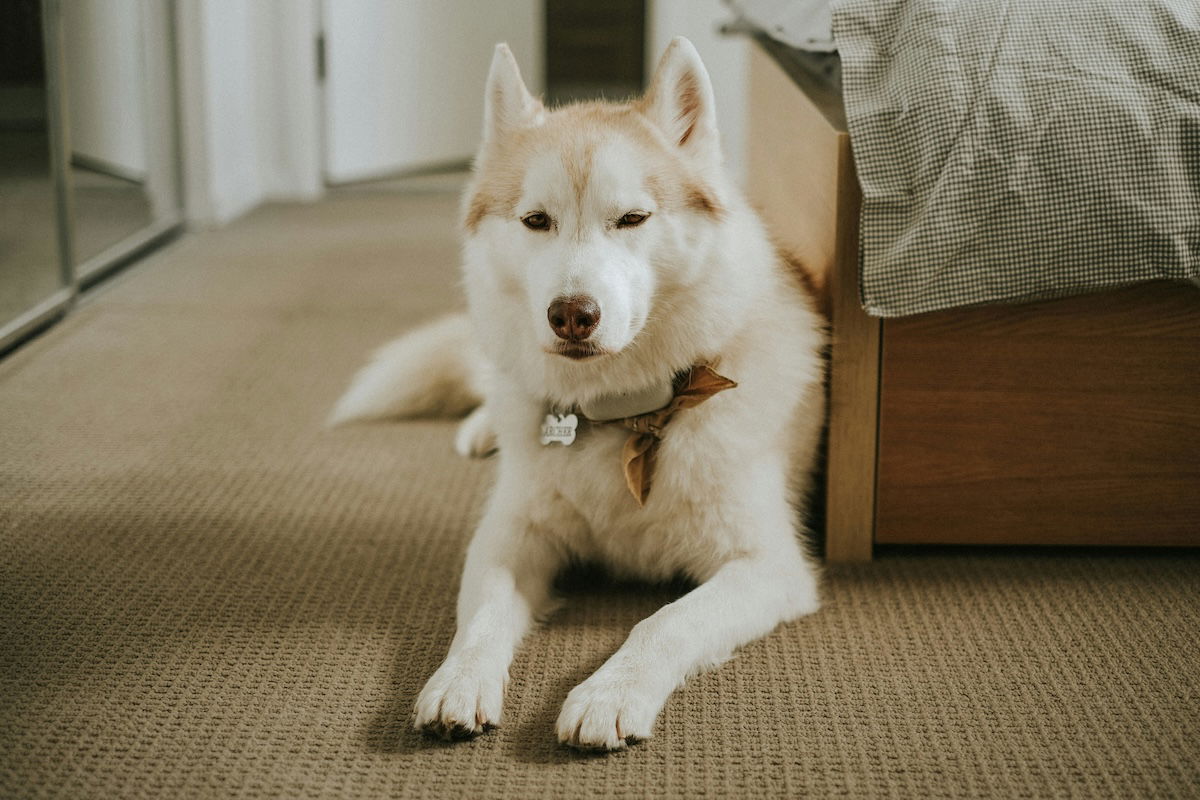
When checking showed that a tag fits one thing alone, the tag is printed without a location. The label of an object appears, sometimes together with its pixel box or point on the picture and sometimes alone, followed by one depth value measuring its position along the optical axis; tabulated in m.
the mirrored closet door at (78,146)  3.02
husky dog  1.43
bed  1.53
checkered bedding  1.52
